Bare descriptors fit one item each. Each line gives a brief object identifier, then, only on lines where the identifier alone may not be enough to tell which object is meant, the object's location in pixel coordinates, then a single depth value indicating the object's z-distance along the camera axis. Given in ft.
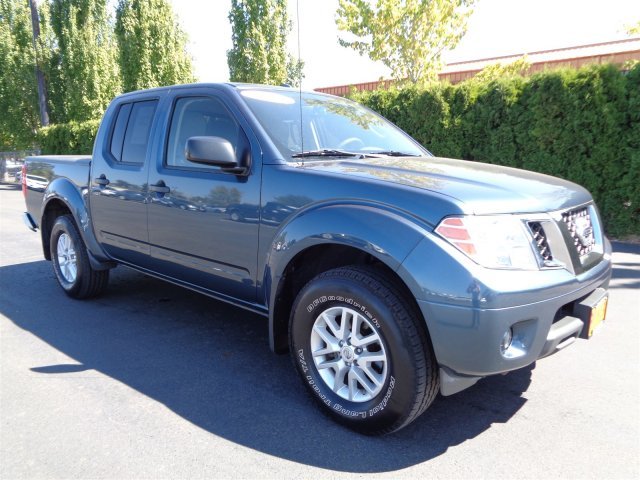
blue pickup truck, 7.66
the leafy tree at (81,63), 78.48
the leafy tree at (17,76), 80.69
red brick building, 60.70
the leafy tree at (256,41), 71.20
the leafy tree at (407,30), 57.57
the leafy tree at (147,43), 73.36
